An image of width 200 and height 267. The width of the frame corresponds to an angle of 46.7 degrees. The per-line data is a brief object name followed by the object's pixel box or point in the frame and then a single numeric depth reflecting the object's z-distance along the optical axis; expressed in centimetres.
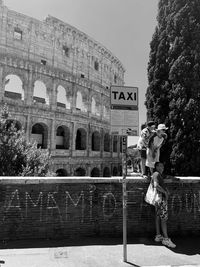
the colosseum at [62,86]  2269
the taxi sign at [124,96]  512
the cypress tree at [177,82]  1111
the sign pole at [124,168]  473
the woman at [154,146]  602
